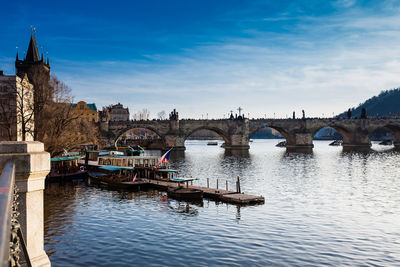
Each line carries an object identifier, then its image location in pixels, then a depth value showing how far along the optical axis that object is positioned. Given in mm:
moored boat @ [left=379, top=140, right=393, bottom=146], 144975
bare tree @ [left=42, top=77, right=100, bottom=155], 45500
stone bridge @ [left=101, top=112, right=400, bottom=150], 107938
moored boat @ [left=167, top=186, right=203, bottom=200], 30828
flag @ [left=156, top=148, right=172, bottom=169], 37725
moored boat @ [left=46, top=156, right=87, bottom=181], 44594
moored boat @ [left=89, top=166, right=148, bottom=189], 37656
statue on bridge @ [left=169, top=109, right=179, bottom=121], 109188
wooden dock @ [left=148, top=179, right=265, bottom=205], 28750
